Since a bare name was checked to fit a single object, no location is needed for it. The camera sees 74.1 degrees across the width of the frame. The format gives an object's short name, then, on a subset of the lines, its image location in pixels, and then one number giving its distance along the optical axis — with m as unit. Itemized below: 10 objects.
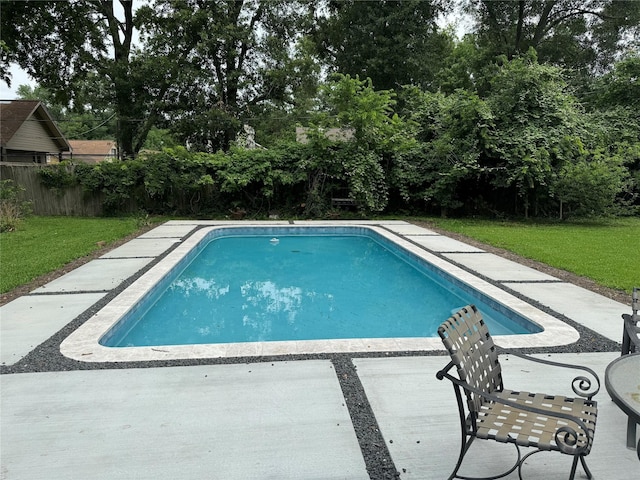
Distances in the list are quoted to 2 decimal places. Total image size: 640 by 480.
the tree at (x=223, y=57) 16.72
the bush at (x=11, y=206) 9.71
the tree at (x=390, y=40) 18.92
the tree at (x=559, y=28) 18.73
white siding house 17.92
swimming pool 3.35
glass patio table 1.64
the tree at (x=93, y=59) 16.30
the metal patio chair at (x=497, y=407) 1.67
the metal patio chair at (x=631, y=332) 2.42
